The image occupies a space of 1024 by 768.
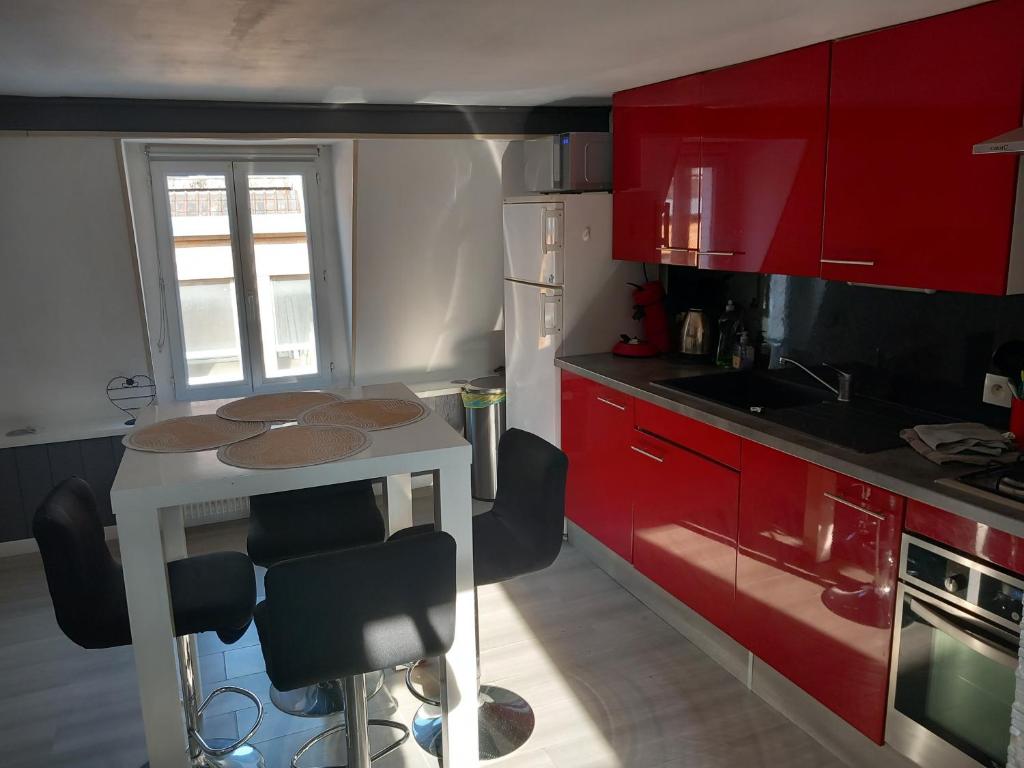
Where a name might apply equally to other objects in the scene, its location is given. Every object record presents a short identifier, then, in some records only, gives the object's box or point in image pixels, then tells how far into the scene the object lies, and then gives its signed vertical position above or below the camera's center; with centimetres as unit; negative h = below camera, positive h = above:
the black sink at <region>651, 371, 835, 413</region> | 335 -71
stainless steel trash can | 492 -127
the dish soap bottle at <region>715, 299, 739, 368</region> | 373 -51
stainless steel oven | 200 -115
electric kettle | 392 -53
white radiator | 465 -160
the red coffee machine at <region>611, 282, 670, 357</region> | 400 -50
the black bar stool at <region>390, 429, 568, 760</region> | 247 -99
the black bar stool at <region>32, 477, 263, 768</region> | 207 -101
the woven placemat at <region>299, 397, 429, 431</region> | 255 -60
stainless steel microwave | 405 +33
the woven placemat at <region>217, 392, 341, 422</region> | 268 -60
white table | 205 -77
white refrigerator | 400 -30
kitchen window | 460 -22
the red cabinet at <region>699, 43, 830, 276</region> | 282 +22
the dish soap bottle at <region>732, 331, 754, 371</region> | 364 -59
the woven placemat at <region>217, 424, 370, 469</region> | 220 -61
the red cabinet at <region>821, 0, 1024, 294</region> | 218 +20
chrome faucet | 307 -63
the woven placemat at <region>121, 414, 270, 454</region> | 237 -61
